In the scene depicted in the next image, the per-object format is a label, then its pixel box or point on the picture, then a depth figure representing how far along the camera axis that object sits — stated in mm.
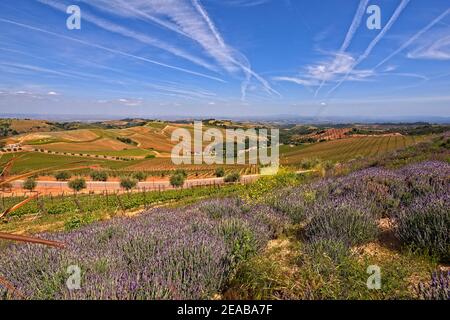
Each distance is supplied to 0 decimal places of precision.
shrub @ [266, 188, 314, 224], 5160
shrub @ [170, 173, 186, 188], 48062
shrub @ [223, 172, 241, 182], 49875
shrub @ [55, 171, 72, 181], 58662
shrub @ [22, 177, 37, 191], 50875
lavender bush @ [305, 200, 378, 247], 3690
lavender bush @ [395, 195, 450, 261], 3240
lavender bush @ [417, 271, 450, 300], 2088
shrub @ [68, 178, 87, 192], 50625
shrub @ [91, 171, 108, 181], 64375
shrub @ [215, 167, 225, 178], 62206
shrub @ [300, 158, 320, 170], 40500
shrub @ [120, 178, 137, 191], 48750
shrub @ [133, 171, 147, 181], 62538
